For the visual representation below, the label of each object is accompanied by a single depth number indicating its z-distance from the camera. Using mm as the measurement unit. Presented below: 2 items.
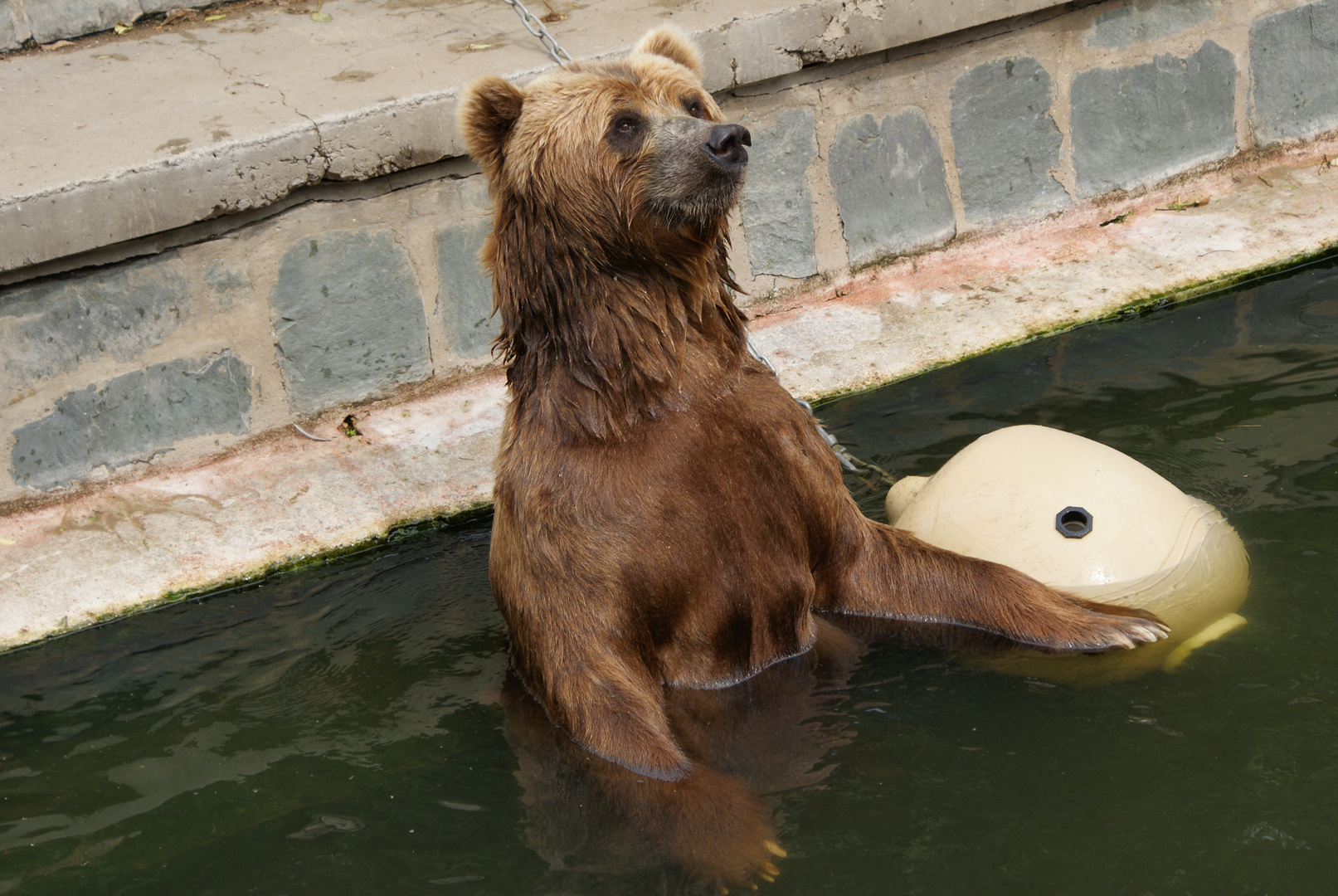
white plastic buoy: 3992
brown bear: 3611
